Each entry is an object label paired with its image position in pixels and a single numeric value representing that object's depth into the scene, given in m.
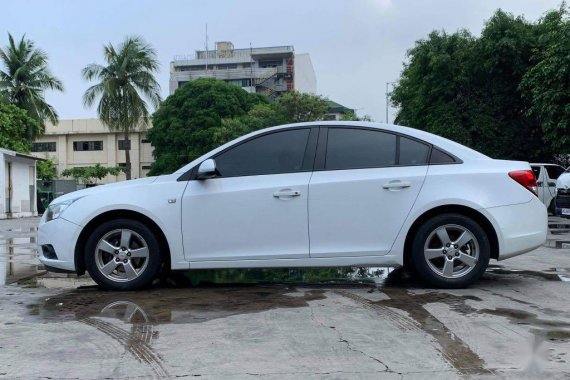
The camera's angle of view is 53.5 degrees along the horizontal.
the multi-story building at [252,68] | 78.75
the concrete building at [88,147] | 63.88
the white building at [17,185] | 25.59
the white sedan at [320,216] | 5.52
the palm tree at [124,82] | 37.62
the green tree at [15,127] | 31.62
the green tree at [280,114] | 36.06
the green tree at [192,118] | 46.06
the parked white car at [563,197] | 12.98
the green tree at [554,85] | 19.00
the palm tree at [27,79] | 36.53
